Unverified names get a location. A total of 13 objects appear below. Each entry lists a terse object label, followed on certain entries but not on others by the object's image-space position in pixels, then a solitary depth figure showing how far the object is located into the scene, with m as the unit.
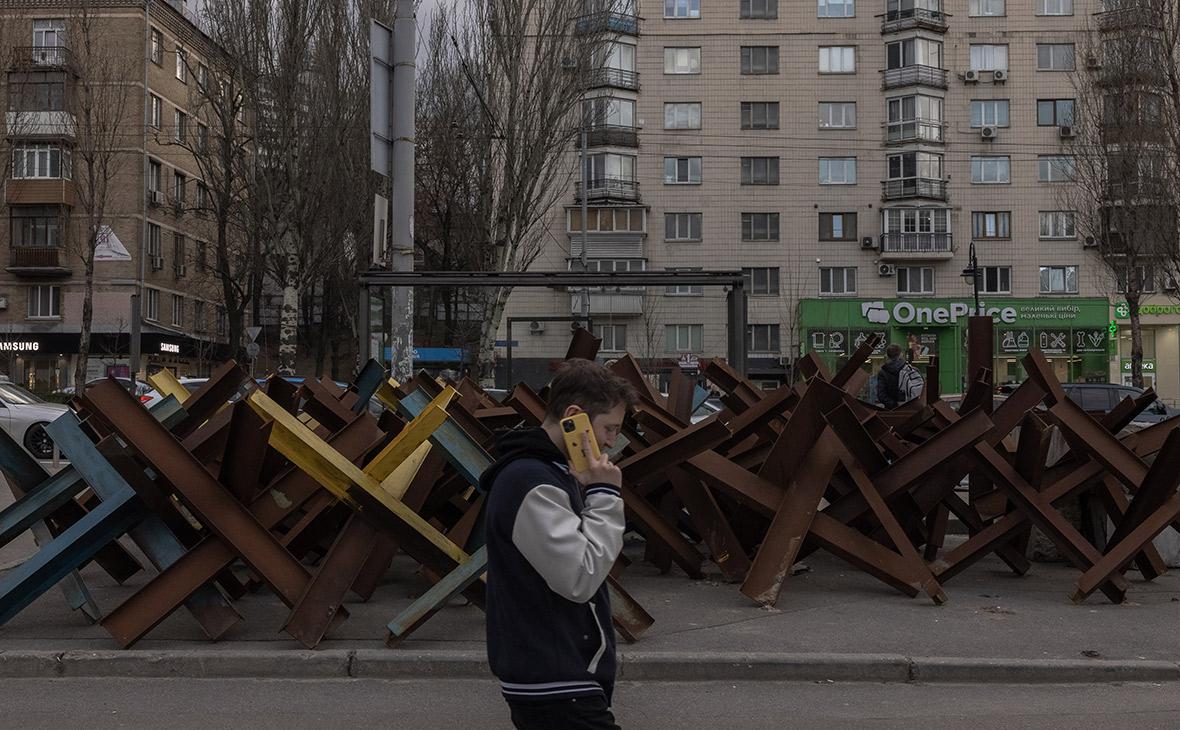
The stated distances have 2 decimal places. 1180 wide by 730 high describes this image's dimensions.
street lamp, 36.06
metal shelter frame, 12.16
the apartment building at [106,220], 48.31
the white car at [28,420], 21.17
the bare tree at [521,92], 32.06
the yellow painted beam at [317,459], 5.55
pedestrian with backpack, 15.00
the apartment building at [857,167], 51.25
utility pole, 13.59
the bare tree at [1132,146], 30.14
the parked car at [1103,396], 22.67
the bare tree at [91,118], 35.47
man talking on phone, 2.80
